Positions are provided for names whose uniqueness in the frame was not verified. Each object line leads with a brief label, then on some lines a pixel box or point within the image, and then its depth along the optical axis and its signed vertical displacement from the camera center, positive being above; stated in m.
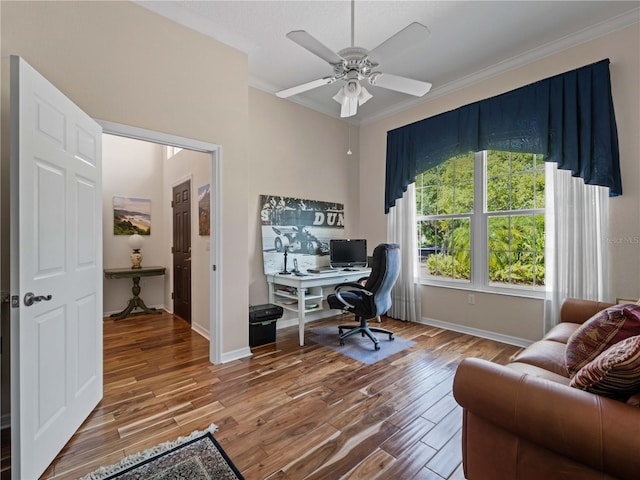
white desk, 3.21 -0.56
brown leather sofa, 0.92 -0.66
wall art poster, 3.75 +0.14
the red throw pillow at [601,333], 1.31 -0.44
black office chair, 3.02 -0.58
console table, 4.36 -0.54
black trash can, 3.20 -0.91
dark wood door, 4.09 -0.13
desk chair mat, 2.96 -1.16
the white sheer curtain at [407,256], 4.08 -0.23
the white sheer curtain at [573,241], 2.66 -0.02
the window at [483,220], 3.20 +0.24
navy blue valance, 2.60 +1.19
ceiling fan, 1.73 +1.18
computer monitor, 4.10 -0.18
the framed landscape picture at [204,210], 3.45 +0.38
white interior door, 1.38 -0.15
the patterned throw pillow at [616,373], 1.00 -0.47
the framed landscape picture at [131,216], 4.69 +0.42
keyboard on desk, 3.77 -0.40
